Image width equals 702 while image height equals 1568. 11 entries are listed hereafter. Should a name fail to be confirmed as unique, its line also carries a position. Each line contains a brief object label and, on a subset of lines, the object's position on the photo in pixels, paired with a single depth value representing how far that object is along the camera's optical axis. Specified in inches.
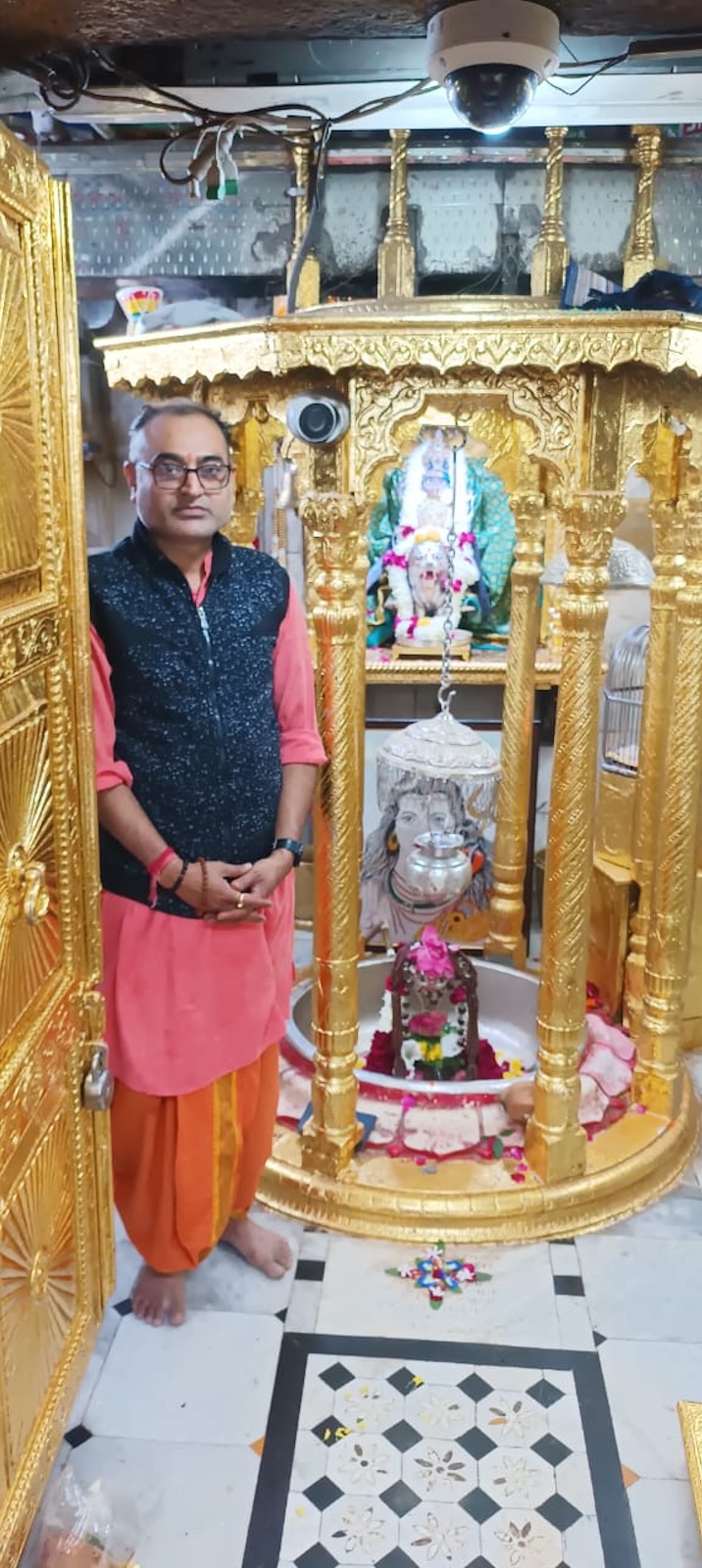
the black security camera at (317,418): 80.6
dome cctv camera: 52.4
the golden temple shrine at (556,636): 78.4
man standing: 72.9
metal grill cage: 156.6
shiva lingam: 108.6
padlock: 56.3
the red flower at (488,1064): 113.3
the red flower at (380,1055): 114.3
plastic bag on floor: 61.3
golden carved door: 44.3
